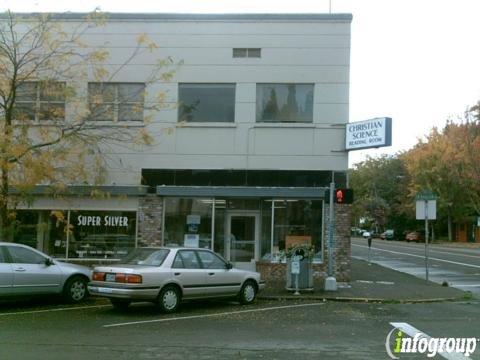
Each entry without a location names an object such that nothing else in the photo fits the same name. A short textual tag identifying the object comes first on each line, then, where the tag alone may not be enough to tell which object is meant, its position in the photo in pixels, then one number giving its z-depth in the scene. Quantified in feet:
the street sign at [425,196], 66.79
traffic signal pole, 55.72
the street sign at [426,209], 66.85
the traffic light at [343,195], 56.70
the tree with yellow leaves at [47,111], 47.44
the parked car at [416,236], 238.07
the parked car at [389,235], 266.16
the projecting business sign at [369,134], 57.57
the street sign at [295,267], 54.44
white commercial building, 63.05
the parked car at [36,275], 41.75
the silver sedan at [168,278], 39.42
